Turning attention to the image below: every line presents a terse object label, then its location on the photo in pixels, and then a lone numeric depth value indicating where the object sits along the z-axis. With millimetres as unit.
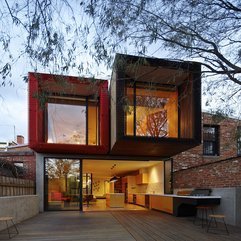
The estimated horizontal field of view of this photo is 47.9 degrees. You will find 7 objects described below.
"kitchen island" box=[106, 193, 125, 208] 13787
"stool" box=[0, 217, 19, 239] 6264
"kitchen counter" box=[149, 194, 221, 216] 8349
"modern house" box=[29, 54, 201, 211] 9065
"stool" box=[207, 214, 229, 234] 6781
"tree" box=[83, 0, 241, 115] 4579
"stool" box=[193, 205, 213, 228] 8417
